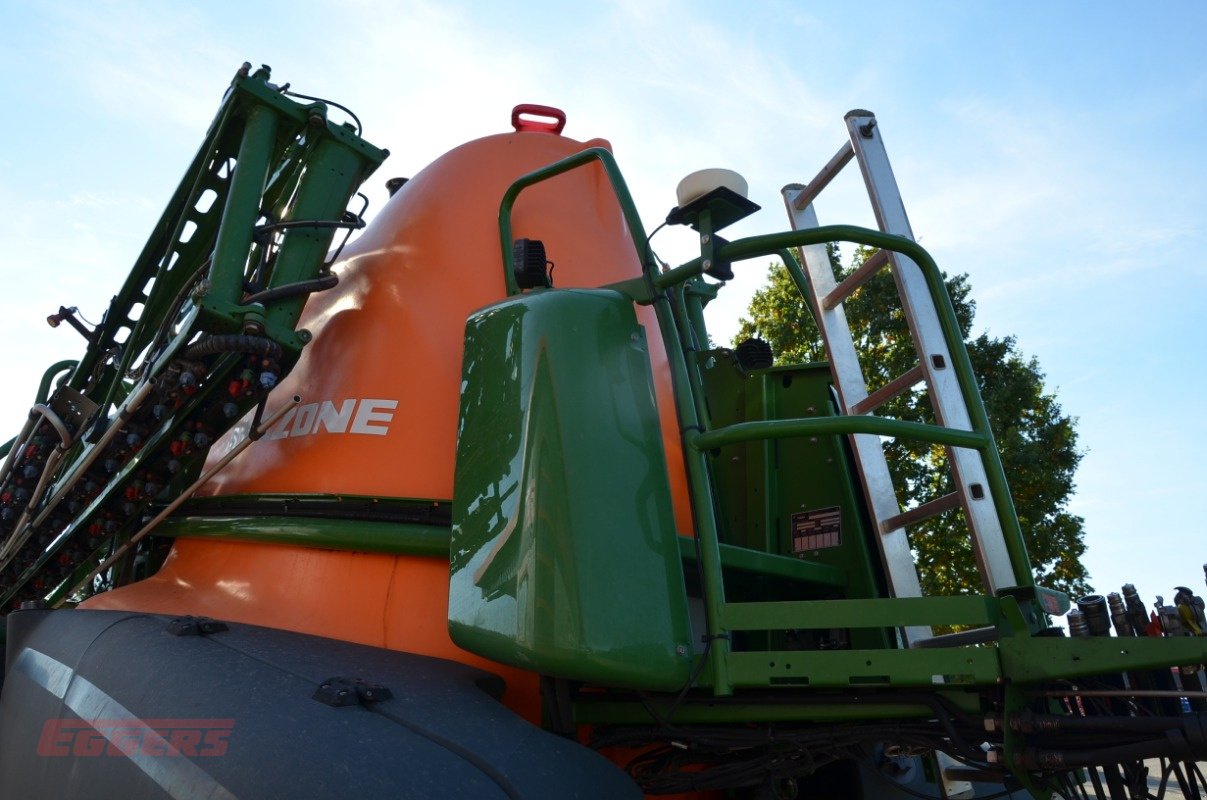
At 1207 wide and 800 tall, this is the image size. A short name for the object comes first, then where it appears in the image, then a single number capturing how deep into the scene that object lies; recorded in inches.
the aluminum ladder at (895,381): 104.3
